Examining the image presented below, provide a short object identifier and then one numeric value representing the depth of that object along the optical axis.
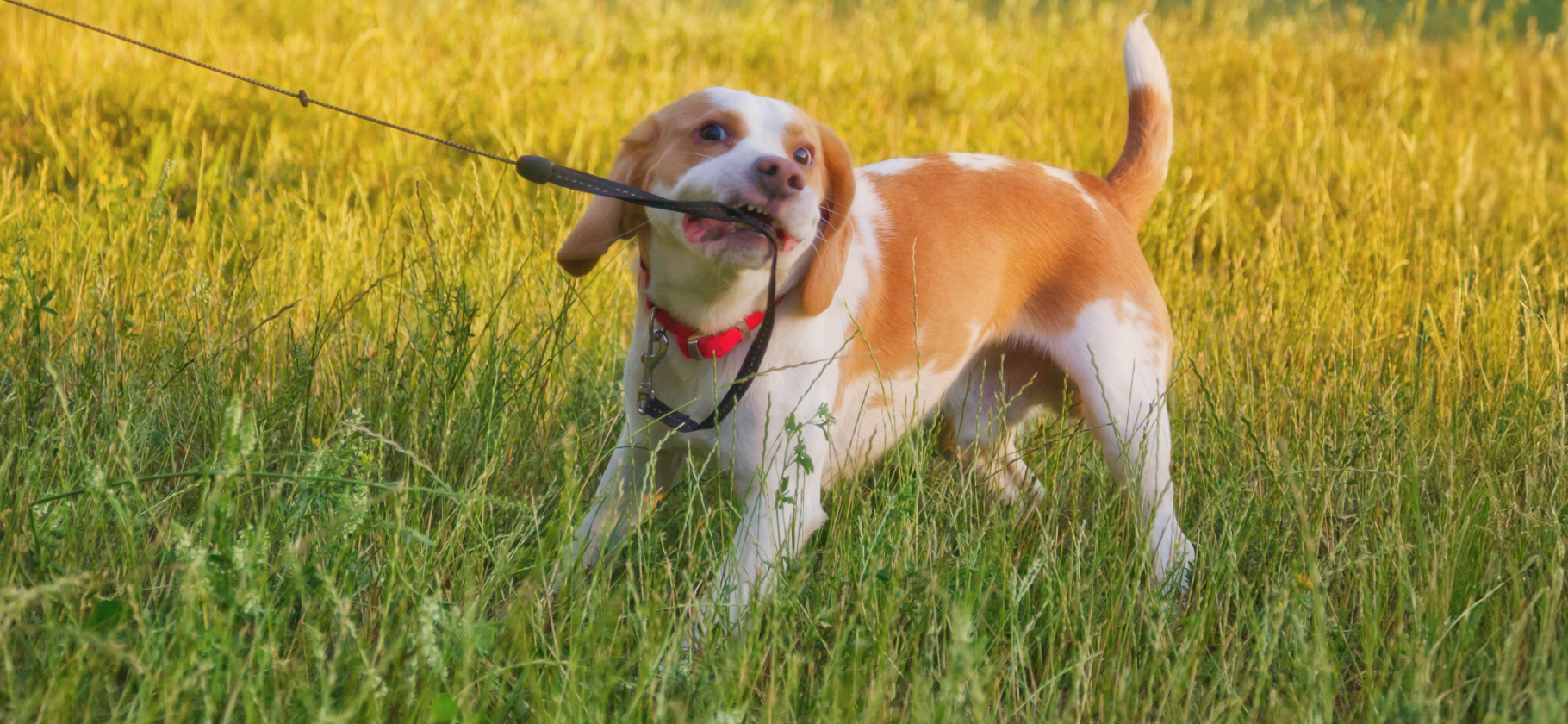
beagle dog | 3.85
